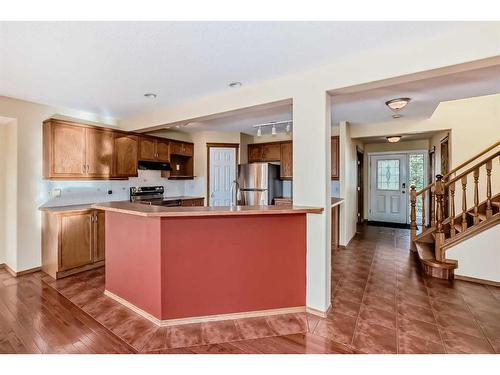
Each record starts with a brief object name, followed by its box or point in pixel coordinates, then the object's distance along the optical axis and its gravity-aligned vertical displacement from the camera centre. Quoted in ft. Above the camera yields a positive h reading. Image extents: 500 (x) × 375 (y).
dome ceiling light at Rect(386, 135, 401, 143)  16.42 +3.20
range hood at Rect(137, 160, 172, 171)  15.10 +1.21
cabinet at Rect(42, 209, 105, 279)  10.91 -2.47
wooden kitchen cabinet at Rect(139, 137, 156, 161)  14.77 +2.14
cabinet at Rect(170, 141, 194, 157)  16.79 +2.51
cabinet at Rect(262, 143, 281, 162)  18.49 +2.46
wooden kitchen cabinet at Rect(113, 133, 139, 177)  13.66 +1.67
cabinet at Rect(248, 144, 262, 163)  19.21 +2.45
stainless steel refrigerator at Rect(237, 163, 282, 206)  16.98 +0.10
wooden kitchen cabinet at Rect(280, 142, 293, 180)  18.12 +1.72
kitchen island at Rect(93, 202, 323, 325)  7.48 -2.32
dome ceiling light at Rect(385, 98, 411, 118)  10.70 +3.47
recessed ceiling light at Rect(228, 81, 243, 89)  9.09 +3.61
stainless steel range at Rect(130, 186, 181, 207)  15.23 -0.66
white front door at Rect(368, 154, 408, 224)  22.59 -0.24
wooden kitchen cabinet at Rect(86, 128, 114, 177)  12.53 +1.65
